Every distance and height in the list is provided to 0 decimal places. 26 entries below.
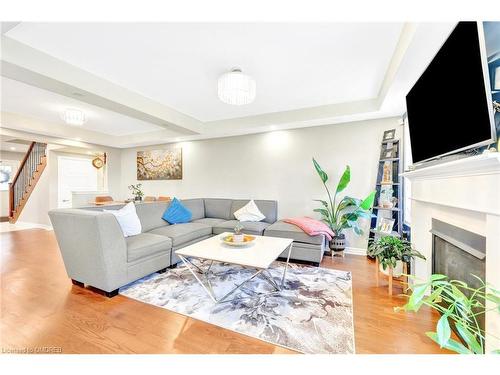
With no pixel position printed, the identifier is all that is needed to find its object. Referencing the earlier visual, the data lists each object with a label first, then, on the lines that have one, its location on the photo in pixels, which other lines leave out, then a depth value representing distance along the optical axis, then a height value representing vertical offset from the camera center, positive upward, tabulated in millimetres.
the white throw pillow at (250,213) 3951 -451
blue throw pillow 3604 -431
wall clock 6527 +772
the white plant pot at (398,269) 2574 -940
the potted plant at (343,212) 3283 -356
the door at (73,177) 5812 +308
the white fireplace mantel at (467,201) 1133 -67
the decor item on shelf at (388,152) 3245 +590
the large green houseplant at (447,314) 654 -384
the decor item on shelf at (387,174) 3271 +258
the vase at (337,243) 3428 -843
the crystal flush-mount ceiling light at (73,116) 3289 +1089
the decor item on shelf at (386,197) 3233 -99
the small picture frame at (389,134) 3301 +869
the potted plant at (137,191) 5508 -85
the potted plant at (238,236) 2329 -510
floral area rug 1604 -1075
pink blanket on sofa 2997 -532
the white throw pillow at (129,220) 2604 -398
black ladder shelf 3137 +40
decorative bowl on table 2268 -564
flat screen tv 1157 +614
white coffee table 1920 -620
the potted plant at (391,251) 2209 -628
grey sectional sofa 2123 -652
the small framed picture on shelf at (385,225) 3121 -512
